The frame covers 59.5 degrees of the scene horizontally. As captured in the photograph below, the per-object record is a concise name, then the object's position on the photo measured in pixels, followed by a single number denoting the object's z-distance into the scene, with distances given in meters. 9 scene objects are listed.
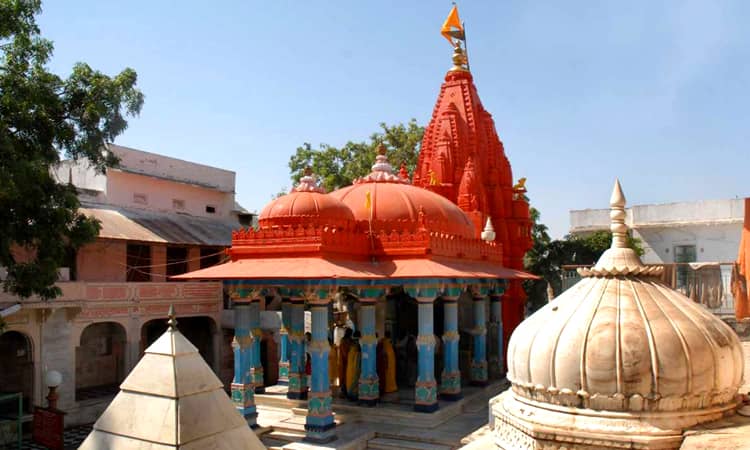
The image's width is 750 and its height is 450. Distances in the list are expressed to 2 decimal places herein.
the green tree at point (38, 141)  11.30
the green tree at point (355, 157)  29.05
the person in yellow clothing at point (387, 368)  14.52
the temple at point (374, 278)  11.75
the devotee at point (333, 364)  14.45
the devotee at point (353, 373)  13.77
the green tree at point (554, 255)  29.91
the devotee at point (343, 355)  14.09
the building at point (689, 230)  28.72
